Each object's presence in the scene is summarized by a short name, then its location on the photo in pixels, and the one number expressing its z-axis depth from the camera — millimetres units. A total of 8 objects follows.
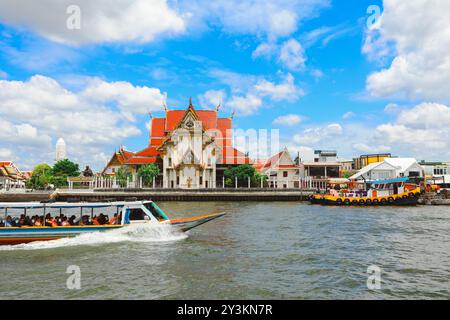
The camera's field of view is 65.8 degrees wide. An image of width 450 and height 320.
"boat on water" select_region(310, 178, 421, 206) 36500
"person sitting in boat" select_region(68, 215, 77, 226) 14156
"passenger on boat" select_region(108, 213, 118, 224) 14625
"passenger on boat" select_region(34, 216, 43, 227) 13874
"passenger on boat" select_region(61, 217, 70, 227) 13984
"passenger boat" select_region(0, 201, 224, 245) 13562
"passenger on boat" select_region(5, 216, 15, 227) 13750
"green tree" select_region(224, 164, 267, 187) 49750
